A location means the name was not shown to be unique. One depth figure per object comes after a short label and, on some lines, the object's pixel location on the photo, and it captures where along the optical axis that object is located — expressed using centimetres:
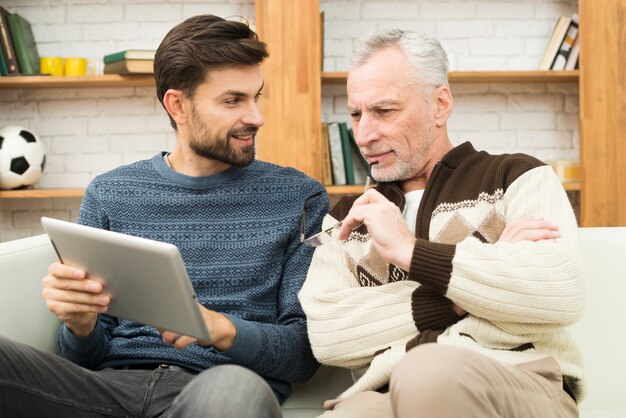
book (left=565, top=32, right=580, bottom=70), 319
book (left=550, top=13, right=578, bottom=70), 318
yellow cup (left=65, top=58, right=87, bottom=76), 322
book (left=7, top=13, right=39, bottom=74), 311
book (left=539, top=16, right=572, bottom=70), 317
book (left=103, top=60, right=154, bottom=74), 306
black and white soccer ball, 306
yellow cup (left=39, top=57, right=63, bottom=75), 321
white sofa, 169
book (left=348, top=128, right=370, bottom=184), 320
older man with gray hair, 118
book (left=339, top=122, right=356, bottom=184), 315
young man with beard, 149
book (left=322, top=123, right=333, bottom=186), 313
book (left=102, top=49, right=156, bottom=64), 306
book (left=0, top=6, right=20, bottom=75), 309
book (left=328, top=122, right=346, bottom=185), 315
